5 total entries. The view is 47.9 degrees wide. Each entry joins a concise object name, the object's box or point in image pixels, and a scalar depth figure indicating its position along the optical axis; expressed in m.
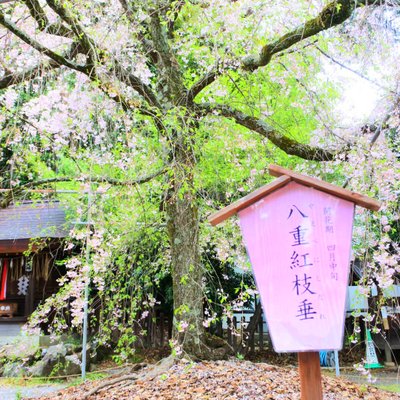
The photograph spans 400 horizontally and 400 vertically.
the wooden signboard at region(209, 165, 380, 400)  2.62
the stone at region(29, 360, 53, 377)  8.70
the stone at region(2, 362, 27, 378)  8.88
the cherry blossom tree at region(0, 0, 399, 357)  4.96
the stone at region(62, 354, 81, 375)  8.64
